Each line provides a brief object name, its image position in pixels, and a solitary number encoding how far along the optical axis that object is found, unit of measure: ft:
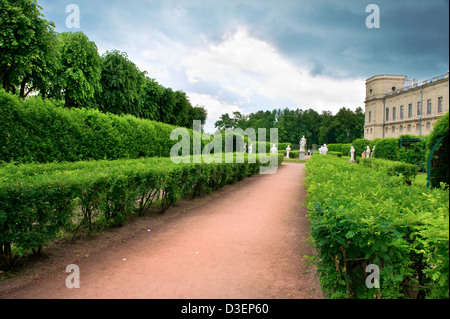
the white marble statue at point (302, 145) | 115.32
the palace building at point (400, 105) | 142.82
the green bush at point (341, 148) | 165.98
